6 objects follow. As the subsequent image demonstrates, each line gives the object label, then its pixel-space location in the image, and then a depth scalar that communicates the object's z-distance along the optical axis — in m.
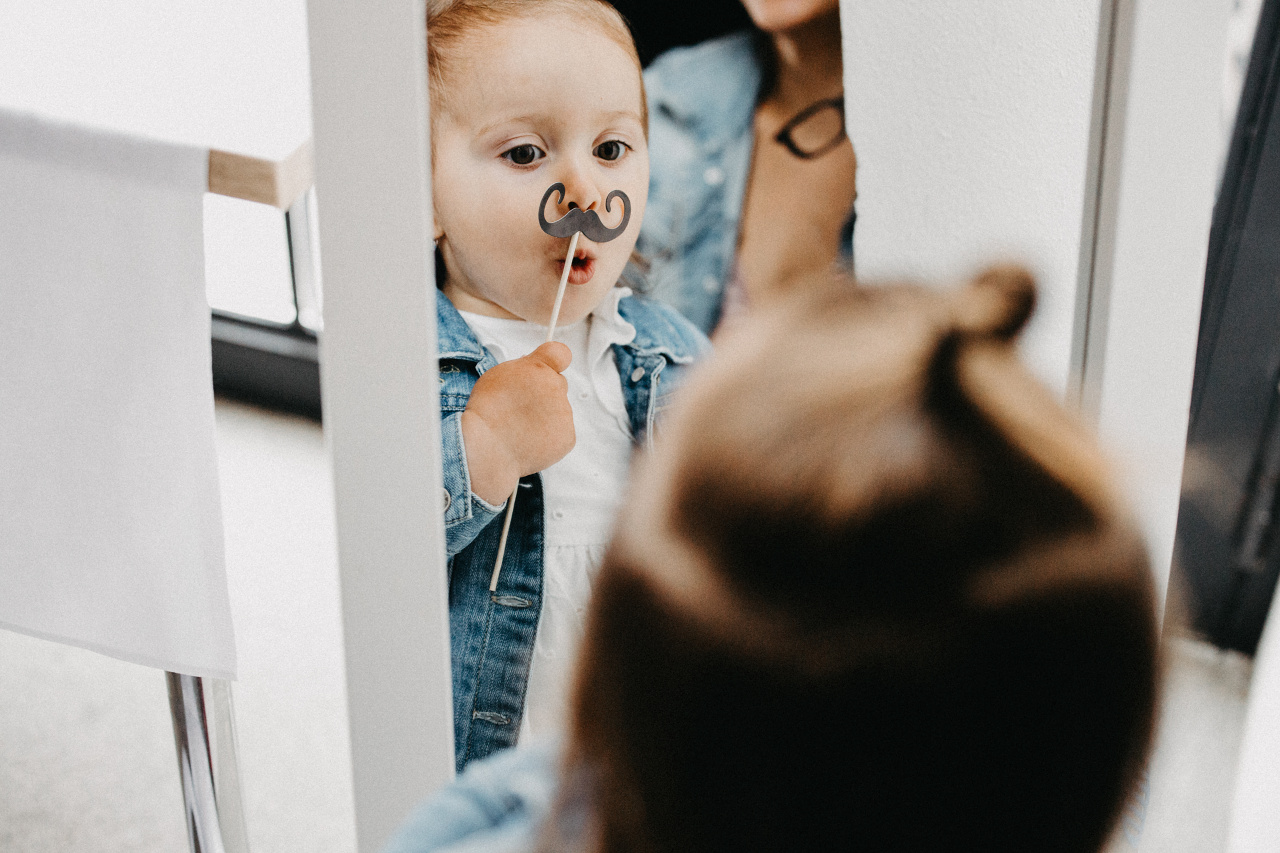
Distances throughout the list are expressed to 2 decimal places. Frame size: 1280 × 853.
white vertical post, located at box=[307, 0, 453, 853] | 0.61
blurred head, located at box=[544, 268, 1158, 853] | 0.36
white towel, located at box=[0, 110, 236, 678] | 0.65
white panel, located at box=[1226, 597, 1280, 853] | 1.09
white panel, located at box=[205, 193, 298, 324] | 2.23
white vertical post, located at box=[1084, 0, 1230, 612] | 0.70
